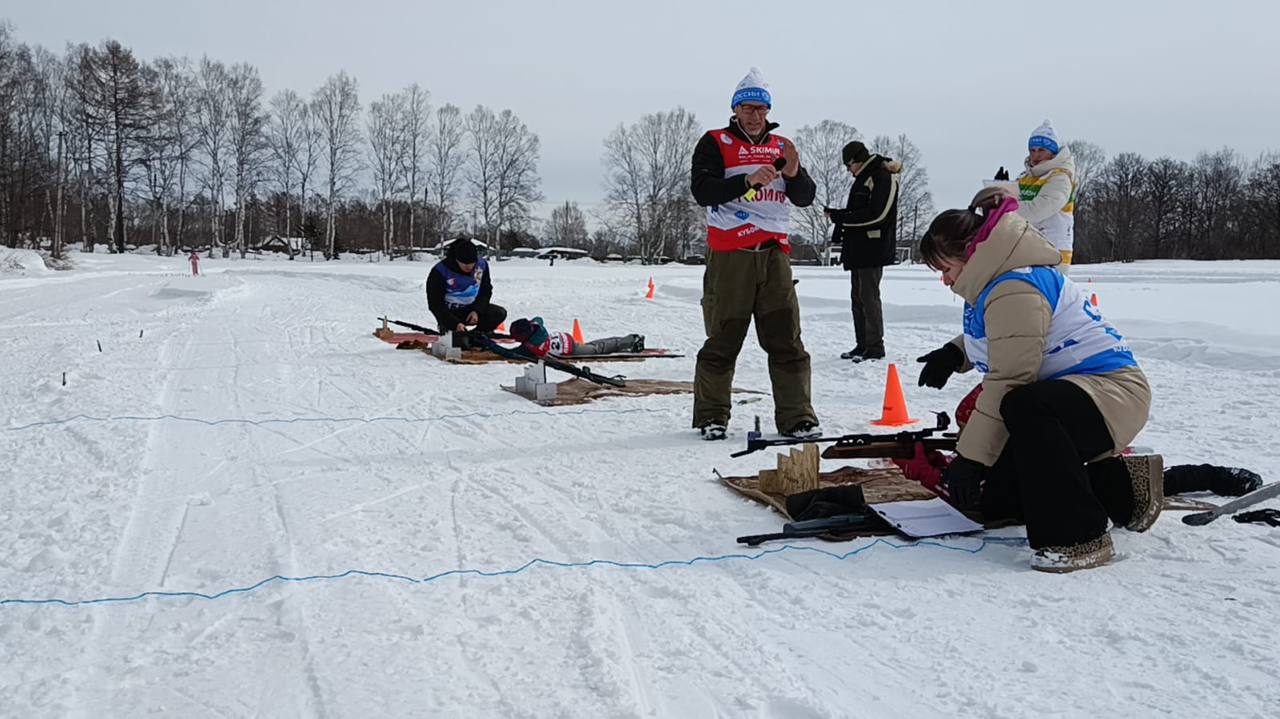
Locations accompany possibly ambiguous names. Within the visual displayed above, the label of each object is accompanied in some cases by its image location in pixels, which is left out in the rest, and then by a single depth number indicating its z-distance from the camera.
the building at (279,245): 67.38
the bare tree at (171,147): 48.00
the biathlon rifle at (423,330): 10.84
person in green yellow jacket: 6.93
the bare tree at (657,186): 63.28
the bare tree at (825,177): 64.31
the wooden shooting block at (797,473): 4.06
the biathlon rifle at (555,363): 7.05
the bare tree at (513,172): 59.22
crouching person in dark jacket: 10.06
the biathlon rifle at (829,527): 3.47
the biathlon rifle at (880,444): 4.11
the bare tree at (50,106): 44.91
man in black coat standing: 8.92
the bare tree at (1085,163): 77.50
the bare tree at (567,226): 100.88
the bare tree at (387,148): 56.16
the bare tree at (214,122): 49.78
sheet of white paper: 3.56
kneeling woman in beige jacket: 3.13
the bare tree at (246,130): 50.25
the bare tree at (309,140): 53.69
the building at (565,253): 72.94
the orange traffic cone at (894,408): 5.94
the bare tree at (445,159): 58.53
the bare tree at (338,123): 53.47
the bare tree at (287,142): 53.38
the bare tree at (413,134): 56.72
